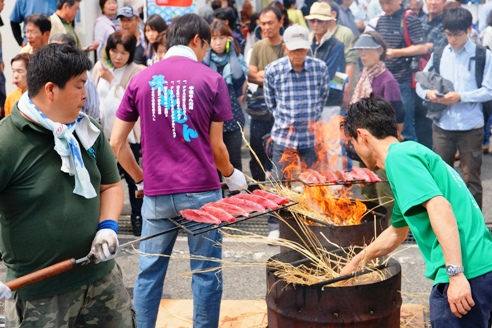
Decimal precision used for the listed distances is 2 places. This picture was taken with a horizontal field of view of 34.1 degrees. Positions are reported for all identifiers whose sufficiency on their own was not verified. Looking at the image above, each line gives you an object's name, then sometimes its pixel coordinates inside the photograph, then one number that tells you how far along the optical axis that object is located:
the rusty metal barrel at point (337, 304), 4.62
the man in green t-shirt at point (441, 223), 3.91
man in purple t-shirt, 5.36
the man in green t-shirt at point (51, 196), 3.86
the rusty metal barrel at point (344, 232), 5.59
